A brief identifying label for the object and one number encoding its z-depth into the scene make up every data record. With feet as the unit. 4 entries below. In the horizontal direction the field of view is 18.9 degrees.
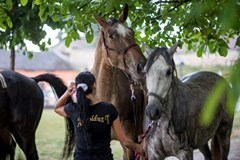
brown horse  21.00
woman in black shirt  15.71
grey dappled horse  17.75
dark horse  28.88
